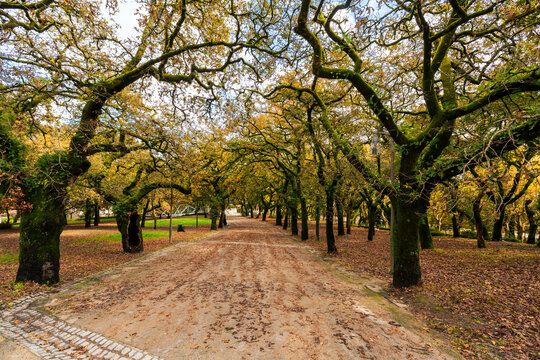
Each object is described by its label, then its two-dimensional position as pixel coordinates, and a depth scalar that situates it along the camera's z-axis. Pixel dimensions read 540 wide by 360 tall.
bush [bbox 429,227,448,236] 24.03
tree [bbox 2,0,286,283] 6.65
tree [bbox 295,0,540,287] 5.12
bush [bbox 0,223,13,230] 26.50
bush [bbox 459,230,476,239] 21.23
